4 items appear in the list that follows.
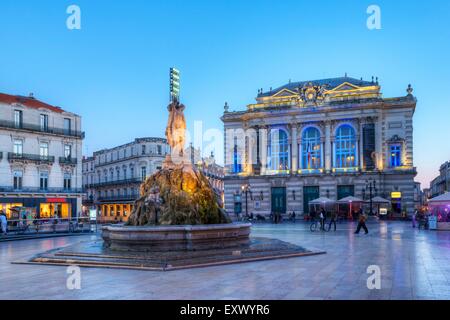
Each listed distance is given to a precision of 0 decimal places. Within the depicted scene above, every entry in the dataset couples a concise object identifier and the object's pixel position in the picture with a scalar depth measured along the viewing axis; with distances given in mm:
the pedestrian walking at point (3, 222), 27234
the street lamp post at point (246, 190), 58125
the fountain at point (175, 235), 14500
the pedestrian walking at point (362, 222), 28003
